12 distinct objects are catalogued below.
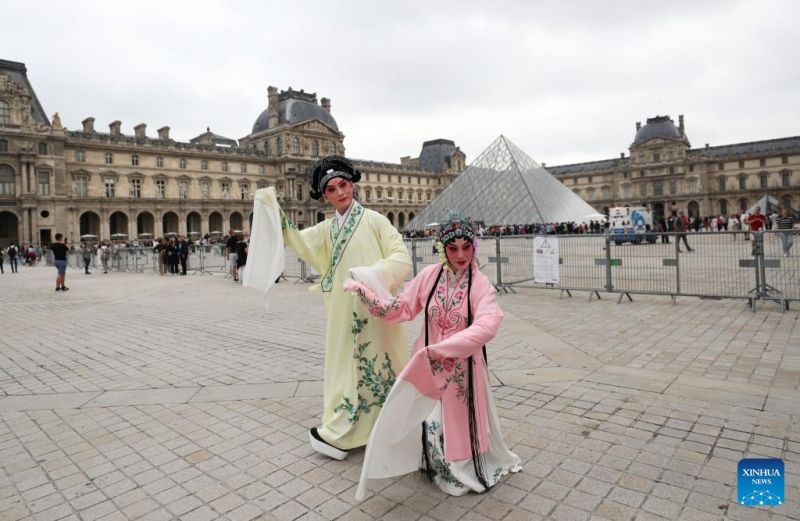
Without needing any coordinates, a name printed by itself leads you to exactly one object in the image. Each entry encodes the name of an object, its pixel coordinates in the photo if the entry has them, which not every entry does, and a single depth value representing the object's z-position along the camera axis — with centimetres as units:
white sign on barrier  880
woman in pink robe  213
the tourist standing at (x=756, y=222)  1389
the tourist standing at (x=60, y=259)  1267
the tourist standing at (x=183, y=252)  1748
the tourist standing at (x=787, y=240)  681
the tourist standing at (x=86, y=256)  1960
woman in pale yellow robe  277
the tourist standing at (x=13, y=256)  2162
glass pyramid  3138
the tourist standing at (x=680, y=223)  1950
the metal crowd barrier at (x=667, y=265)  697
